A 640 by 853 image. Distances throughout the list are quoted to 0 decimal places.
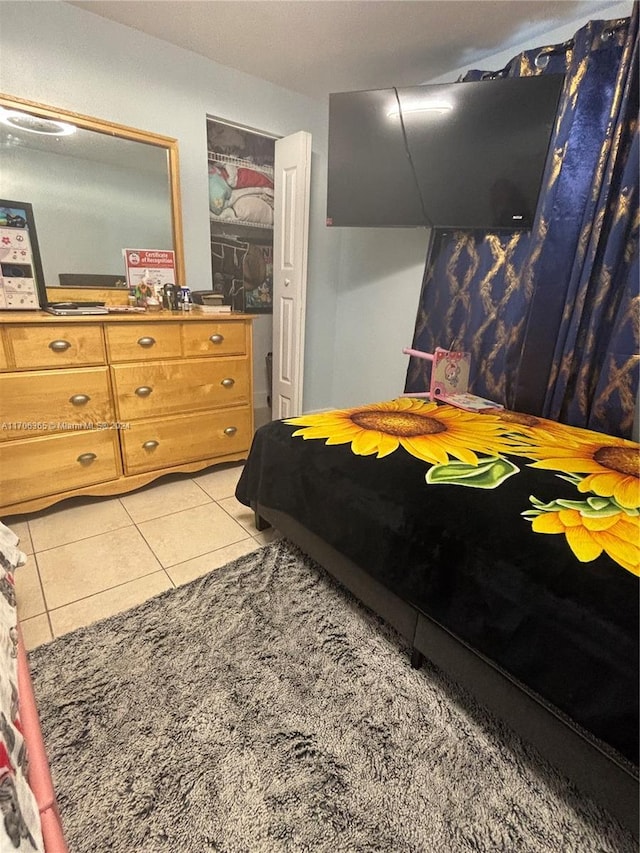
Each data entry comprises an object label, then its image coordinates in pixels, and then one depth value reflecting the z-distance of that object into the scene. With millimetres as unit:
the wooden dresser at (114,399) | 1785
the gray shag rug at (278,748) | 879
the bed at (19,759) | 519
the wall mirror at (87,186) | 1985
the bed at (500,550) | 805
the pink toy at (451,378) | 2070
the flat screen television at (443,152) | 1907
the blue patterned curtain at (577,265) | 1704
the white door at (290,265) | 2605
